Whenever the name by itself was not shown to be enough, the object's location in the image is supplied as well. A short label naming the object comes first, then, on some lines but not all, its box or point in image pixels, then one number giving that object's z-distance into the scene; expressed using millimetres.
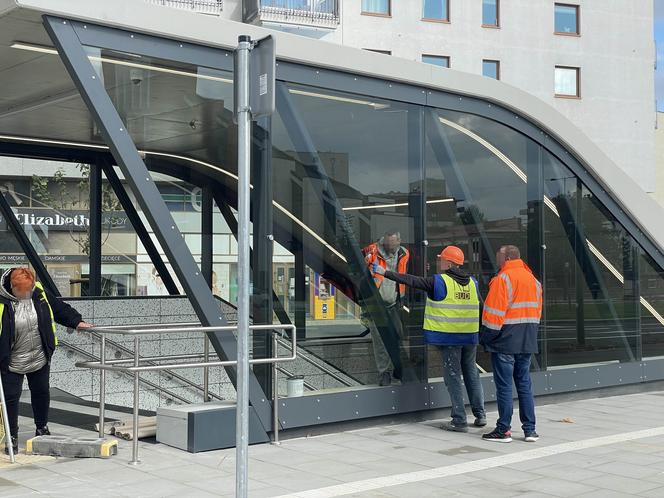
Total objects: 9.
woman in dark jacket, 7586
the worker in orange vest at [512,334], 8414
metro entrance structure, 7746
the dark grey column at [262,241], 8227
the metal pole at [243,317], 4777
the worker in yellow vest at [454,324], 8711
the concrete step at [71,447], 7285
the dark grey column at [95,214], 12984
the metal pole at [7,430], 7137
